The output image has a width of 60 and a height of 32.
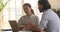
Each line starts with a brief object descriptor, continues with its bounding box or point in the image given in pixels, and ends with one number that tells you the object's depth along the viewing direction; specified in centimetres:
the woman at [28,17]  292
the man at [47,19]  208
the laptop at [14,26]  187
